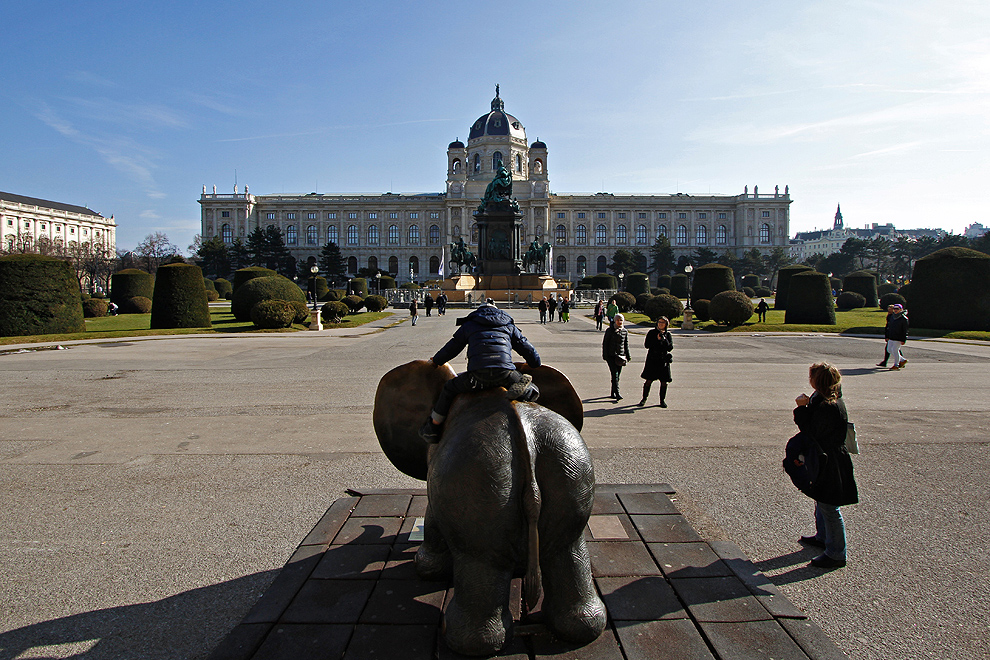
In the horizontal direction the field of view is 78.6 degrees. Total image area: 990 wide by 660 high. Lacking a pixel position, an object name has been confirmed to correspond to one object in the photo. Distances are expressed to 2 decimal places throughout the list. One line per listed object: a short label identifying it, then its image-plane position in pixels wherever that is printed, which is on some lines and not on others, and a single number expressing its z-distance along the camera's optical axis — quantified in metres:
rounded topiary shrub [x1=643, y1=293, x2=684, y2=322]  25.58
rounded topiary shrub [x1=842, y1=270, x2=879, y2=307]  40.19
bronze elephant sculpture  2.46
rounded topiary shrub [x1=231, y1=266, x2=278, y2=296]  33.98
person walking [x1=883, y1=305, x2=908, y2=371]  12.26
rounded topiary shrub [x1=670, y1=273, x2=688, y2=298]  52.34
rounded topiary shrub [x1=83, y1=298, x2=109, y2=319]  30.44
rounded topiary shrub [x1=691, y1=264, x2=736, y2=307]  30.16
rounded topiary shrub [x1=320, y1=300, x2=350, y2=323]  25.25
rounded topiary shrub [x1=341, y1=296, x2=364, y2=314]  32.66
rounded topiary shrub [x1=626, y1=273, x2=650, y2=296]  47.59
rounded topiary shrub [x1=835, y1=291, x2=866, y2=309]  37.84
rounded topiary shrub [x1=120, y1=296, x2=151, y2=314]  33.94
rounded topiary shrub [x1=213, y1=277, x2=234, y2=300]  54.25
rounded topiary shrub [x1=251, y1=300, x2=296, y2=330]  22.39
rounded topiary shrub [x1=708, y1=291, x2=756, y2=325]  22.28
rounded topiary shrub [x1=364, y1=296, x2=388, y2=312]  34.19
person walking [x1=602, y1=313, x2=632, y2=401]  8.93
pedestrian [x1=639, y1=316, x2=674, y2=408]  8.40
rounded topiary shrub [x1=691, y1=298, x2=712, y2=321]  25.66
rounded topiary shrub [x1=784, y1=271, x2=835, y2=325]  24.47
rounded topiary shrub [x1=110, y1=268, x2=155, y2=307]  34.44
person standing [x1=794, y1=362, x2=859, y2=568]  3.65
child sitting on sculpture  2.87
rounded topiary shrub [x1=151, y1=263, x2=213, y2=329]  23.58
